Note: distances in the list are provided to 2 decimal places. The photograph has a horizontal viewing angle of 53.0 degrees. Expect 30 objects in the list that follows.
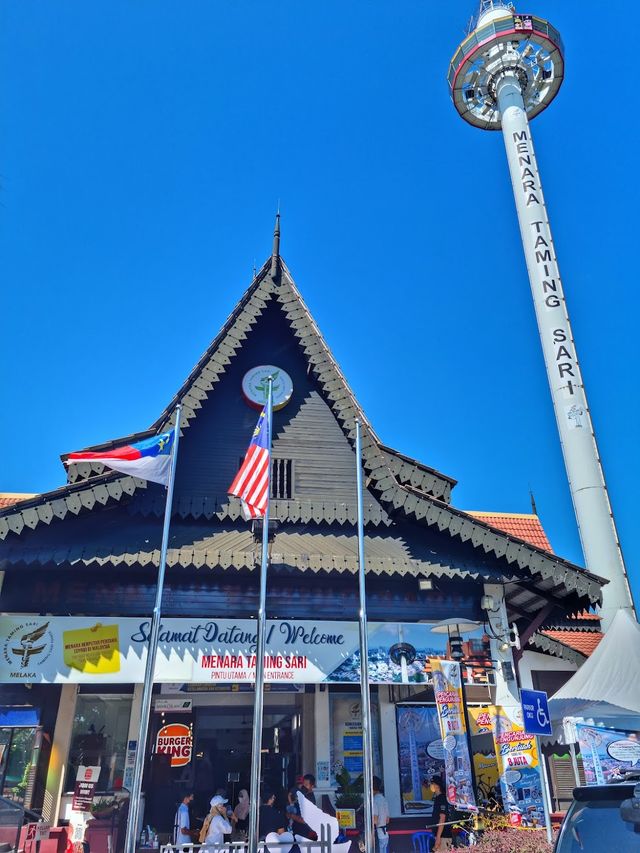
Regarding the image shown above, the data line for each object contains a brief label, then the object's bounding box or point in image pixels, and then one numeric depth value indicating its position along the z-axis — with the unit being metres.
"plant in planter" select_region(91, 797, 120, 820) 10.95
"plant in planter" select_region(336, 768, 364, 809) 11.73
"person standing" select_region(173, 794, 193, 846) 10.84
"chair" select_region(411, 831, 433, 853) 10.73
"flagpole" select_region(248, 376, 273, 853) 8.10
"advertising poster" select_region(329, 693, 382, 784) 12.81
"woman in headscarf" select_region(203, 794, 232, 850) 10.45
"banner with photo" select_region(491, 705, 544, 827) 9.85
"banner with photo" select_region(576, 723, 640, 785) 10.10
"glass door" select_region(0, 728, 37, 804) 11.42
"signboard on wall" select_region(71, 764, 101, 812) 11.51
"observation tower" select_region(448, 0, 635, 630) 20.45
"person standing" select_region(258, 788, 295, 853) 10.79
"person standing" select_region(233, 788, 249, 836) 12.19
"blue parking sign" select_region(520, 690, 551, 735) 8.64
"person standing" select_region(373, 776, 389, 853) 10.84
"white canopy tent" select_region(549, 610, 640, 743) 9.98
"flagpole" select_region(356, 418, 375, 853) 8.18
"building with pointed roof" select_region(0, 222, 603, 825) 10.43
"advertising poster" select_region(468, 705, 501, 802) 12.95
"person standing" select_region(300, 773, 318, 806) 11.51
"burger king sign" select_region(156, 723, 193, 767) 13.13
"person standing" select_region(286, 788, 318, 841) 10.34
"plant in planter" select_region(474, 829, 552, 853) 8.11
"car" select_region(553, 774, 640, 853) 3.95
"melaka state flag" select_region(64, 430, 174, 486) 10.00
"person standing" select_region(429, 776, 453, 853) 10.26
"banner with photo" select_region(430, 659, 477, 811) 9.66
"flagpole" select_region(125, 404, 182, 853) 8.02
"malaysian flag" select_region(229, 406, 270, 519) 10.34
